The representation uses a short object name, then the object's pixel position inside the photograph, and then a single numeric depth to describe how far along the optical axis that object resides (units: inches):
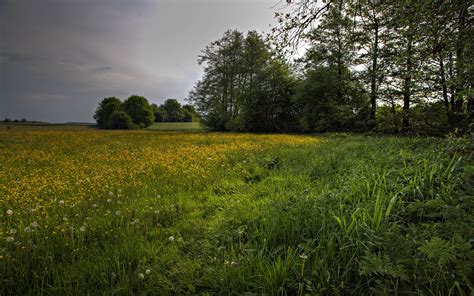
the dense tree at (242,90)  1099.3
